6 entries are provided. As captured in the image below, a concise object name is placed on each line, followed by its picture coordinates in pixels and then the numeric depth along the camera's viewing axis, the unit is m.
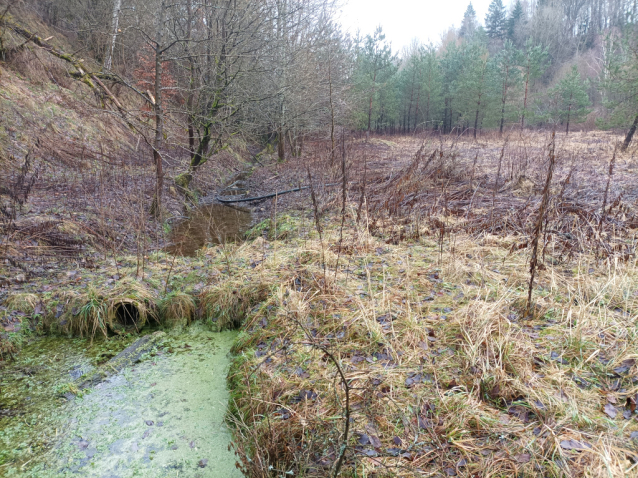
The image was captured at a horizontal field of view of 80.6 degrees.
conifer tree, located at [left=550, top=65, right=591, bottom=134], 24.30
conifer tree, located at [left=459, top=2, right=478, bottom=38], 57.84
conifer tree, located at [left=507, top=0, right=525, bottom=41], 46.88
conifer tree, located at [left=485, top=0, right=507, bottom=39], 47.03
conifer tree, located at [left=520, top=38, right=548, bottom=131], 25.22
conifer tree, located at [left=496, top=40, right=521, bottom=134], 25.27
